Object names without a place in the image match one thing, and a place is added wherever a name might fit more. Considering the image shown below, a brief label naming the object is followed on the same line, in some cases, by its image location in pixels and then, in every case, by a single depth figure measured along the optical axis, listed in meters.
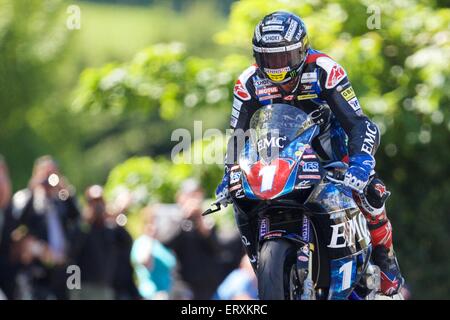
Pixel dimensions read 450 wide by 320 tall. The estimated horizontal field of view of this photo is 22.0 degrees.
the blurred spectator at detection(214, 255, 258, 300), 11.72
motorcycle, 8.55
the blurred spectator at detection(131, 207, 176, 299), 13.43
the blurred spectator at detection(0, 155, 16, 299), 11.57
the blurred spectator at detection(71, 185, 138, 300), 13.30
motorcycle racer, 8.95
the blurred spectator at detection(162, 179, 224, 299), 13.98
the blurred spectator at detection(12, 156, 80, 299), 12.32
